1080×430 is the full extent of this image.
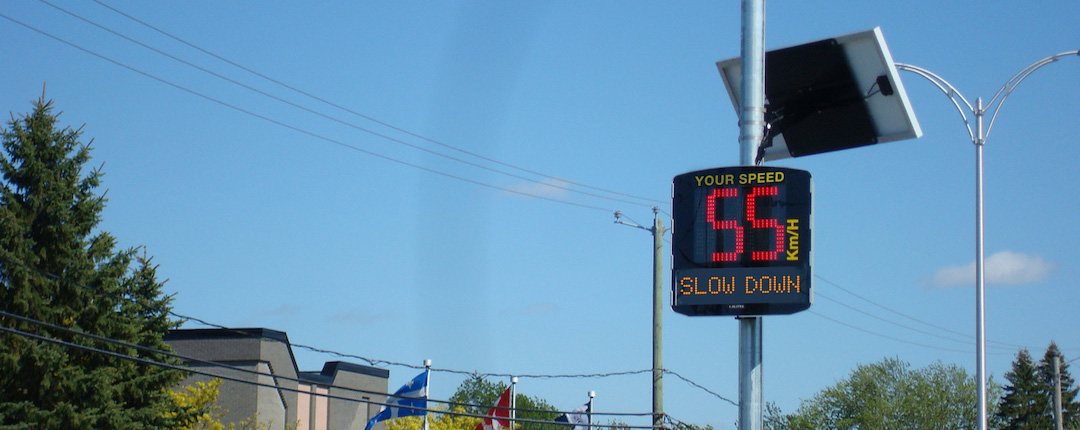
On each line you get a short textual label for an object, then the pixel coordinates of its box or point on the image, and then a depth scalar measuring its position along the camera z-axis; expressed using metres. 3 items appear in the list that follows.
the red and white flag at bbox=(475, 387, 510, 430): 32.66
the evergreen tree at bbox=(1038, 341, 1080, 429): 66.69
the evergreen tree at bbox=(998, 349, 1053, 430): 65.44
